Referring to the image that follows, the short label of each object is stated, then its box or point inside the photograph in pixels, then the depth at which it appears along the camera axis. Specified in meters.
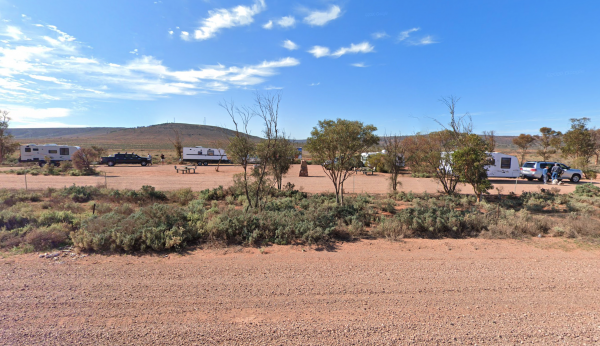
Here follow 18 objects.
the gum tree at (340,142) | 9.70
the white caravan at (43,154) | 30.55
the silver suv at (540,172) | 20.66
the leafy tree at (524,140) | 47.72
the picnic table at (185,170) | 26.50
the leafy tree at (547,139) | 38.50
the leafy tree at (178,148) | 44.10
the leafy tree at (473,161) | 10.75
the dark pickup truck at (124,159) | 32.59
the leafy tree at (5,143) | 29.41
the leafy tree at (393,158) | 15.49
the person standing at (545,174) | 20.16
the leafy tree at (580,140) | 30.11
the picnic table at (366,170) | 27.21
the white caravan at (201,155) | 36.19
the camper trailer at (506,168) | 21.58
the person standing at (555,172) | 20.08
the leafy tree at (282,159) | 12.59
